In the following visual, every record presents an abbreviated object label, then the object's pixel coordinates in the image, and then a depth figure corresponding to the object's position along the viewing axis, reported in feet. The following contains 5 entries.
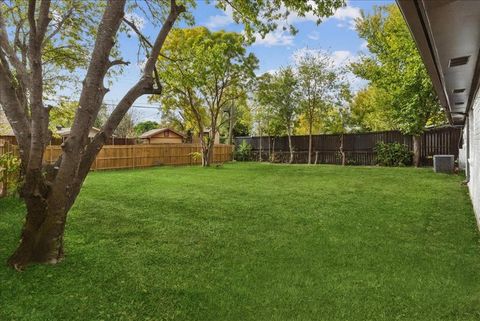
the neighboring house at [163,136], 106.46
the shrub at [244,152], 79.71
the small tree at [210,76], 57.58
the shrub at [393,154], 52.95
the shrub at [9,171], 19.10
